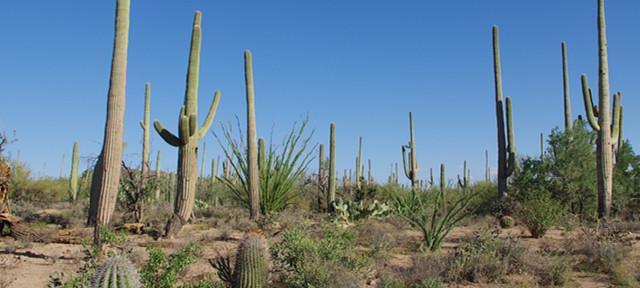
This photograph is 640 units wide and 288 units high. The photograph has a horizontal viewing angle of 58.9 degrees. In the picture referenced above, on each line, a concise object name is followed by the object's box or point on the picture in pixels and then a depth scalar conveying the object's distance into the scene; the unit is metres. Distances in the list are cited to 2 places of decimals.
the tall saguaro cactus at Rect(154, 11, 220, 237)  10.45
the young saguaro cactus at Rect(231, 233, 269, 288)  6.07
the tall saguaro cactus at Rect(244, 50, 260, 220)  12.96
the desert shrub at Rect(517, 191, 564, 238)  10.59
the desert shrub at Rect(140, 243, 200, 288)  5.52
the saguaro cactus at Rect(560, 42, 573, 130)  17.97
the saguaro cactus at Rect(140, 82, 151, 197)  17.61
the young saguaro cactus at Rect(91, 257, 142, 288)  4.37
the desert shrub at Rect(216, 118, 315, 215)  13.00
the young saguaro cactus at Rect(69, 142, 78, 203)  20.88
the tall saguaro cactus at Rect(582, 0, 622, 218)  14.13
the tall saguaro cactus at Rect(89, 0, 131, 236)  9.16
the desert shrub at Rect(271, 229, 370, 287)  6.18
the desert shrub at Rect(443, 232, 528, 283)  7.19
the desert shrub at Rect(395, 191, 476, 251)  9.15
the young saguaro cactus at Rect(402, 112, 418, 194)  21.62
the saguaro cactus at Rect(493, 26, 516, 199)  15.94
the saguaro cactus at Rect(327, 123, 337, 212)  17.66
